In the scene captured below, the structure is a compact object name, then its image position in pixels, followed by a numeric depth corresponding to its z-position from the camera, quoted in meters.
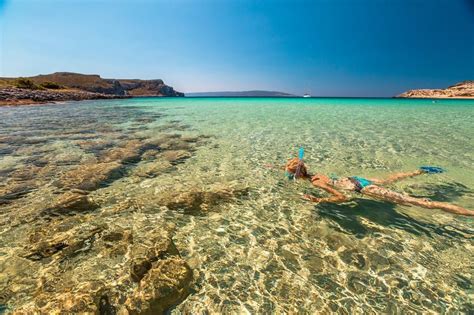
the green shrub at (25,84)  67.50
